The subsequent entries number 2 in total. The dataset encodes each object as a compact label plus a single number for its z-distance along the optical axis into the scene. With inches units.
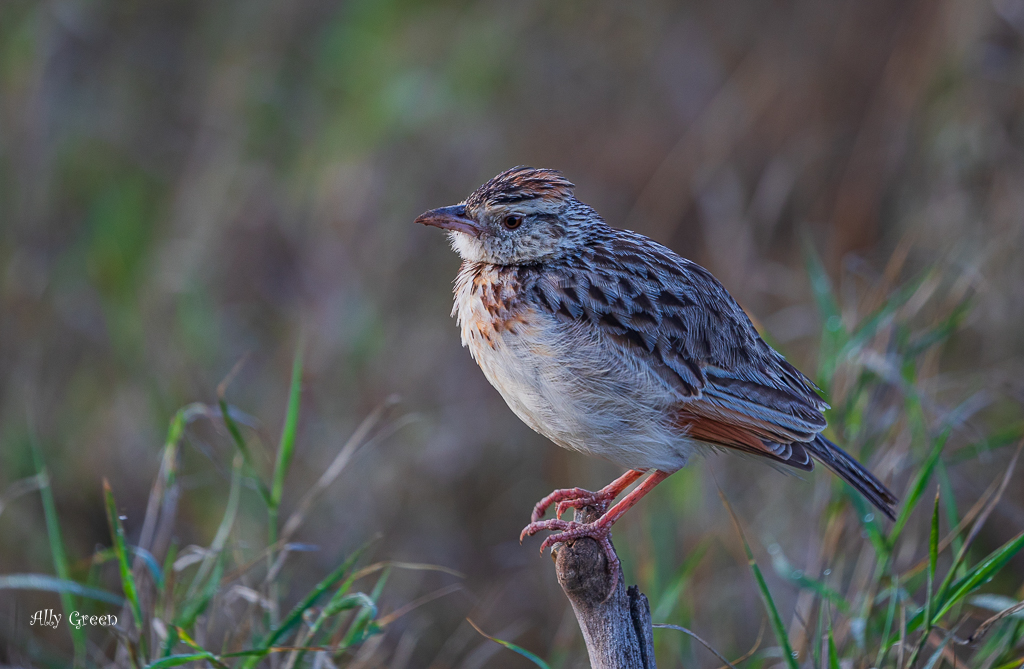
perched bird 237.1
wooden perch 203.0
